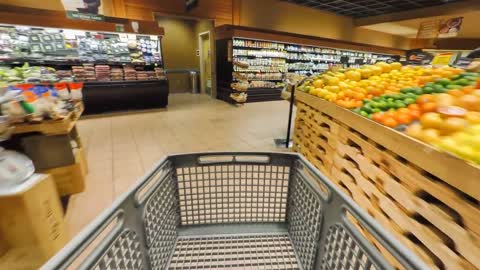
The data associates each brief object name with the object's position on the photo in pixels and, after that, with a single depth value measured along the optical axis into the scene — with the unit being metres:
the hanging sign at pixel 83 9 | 4.96
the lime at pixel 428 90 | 1.59
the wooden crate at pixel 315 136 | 2.05
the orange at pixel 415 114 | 1.34
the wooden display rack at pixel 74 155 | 1.73
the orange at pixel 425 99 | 1.38
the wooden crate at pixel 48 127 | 1.69
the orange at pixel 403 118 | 1.32
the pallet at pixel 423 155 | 0.81
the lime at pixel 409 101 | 1.53
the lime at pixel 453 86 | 1.51
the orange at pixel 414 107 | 1.41
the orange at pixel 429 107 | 1.29
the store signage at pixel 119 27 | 5.32
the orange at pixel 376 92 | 1.98
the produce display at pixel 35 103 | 1.39
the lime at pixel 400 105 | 1.53
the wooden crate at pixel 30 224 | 1.20
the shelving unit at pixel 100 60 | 4.64
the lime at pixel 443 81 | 1.64
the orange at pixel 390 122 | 1.32
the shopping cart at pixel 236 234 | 0.54
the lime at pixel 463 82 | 1.55
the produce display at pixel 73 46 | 4.57
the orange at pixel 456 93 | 1.34
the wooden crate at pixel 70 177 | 2.00
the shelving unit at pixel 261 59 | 7.11
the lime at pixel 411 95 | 1.58
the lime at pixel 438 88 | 1.53
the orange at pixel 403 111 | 1.39
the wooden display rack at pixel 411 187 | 0.84
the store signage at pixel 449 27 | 7.91
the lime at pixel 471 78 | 1.57
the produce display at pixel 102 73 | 3.20
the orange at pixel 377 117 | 1.41
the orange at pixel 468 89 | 1.35
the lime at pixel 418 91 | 1.63
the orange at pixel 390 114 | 1.39
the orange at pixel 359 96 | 1.94
